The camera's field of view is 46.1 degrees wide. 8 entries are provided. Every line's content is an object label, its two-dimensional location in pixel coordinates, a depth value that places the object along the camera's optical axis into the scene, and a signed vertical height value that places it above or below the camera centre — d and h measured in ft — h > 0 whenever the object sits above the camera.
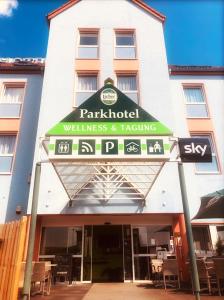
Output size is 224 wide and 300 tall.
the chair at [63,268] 36.55 -0.65
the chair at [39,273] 27.50 -0.95
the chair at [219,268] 26.32 -0.66
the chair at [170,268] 31.32 -0.71
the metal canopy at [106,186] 33.76 +9.51
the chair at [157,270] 34.17 -1.02
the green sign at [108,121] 19.56 +9.92
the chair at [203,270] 27.78 -0.87
